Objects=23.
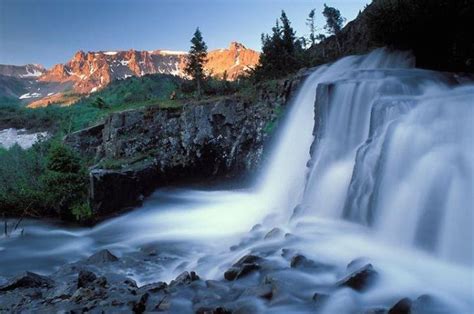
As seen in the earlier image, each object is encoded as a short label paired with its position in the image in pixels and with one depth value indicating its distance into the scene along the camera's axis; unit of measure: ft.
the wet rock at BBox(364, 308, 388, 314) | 17.53
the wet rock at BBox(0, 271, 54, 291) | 25.72
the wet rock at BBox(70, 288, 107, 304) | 21.75
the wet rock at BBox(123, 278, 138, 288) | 25.11
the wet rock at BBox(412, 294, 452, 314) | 18.03
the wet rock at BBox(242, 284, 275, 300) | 20.62
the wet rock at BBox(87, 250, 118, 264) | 32.53
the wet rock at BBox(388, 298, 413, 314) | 17.16
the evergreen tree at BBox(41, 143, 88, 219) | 52.95
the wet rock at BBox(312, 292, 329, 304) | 20.27
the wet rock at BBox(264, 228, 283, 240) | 32.07
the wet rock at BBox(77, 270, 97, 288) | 24.61
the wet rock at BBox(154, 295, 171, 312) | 20.48
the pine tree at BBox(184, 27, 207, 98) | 77.77
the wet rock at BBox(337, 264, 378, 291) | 20.97
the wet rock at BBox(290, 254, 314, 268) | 24.62
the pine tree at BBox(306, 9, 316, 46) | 128.58
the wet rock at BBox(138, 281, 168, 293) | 22.75
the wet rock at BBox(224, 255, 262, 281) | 24.43
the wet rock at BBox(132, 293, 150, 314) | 20.23
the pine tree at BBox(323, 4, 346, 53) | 108.78
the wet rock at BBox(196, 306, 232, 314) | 19.10
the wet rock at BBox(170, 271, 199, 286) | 24.25
